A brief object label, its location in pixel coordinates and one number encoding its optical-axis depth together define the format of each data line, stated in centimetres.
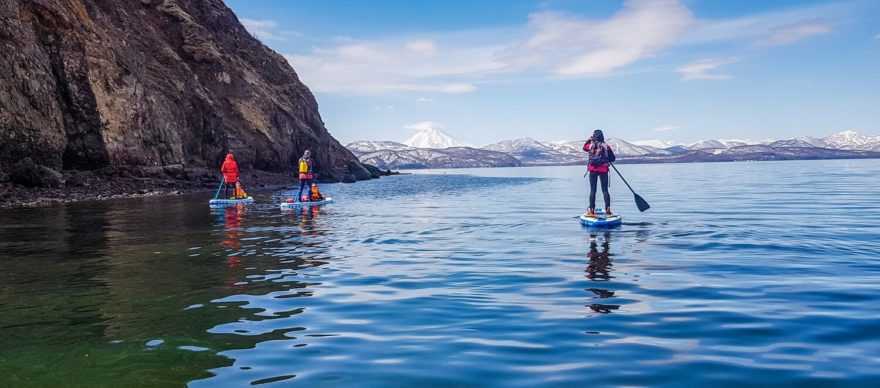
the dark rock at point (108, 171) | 4203
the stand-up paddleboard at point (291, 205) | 2927
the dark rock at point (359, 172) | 8996
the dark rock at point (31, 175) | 3475
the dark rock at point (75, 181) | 3808
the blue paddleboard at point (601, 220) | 1834
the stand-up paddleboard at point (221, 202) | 3113
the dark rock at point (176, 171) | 4775
